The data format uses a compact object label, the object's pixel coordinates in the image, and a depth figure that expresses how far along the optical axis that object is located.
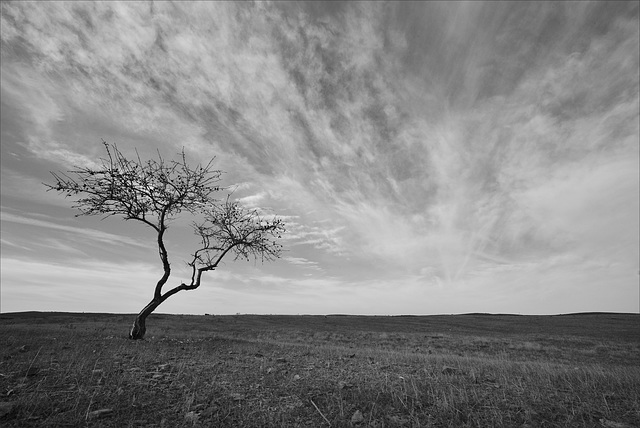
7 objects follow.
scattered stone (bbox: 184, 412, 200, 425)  5.69
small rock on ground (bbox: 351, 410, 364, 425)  6.00
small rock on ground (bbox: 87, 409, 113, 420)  5.55
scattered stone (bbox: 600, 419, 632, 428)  6.23
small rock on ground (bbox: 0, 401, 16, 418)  5.34
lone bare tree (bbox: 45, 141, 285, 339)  17.00
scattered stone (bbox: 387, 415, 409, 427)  6.03
